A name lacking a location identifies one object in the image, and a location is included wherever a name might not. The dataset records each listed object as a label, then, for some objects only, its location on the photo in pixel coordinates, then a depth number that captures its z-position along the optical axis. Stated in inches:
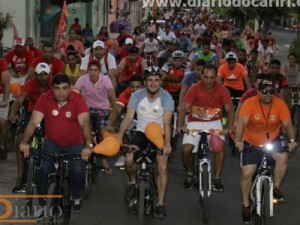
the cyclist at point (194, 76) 477.7
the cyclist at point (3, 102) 435.2
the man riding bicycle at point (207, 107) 371.6
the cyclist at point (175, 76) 528.7
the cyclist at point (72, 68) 508.7
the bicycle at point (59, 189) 300.0
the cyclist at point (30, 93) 378.3
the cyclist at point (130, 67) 539.5
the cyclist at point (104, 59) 497.3
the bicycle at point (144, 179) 318.7
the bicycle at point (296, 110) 555.5
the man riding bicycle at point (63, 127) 311.1
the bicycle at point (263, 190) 299.7
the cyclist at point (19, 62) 538.3
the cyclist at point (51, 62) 459.1
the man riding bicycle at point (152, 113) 335.3
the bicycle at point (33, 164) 342.3
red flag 805.2
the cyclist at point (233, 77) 541.6
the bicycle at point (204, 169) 336.5
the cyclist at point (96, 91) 416.0
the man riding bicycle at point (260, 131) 320.2
